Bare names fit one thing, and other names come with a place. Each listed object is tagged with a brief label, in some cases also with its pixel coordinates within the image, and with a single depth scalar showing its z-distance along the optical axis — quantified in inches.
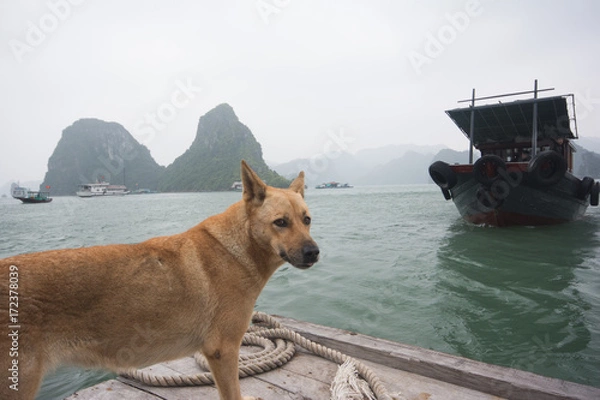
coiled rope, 115.0
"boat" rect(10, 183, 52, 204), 3223.4
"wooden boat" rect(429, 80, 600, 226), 583.2
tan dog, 68.9
